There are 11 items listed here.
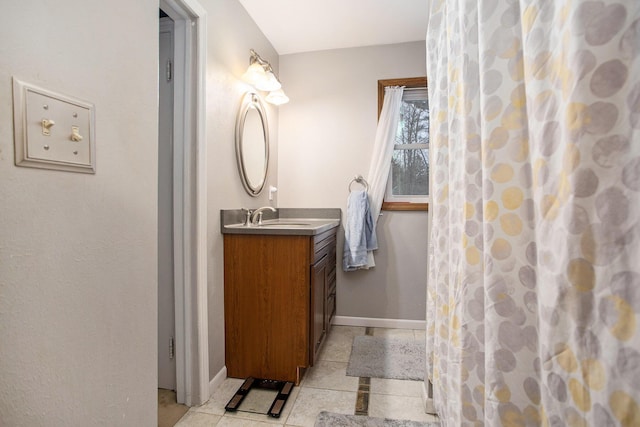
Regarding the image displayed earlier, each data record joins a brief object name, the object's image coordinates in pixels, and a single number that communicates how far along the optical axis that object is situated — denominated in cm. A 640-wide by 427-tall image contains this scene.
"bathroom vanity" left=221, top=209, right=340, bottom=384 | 172
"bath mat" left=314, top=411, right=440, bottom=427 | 144
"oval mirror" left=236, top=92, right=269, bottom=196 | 201
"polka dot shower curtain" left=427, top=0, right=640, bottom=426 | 44
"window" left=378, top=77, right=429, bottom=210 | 265
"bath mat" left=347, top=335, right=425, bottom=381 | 190
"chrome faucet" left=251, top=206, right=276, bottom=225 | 207
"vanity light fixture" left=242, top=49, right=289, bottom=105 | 199
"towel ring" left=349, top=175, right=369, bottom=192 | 264
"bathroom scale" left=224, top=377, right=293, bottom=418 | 154
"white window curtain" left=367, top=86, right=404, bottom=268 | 259
